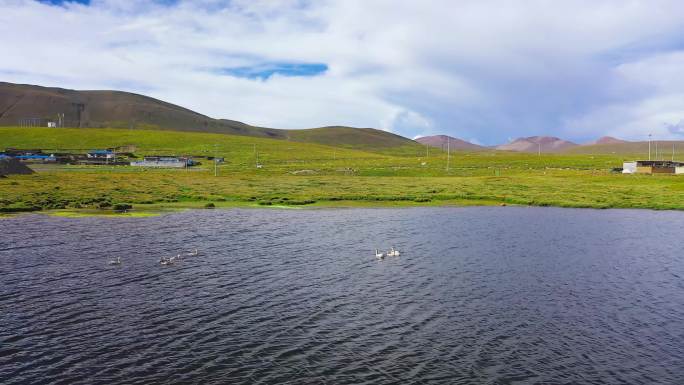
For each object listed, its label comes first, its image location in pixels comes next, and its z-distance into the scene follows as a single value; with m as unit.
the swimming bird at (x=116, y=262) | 36.72
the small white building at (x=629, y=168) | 151.71
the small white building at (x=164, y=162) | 178.62
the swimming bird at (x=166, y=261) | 37.31
